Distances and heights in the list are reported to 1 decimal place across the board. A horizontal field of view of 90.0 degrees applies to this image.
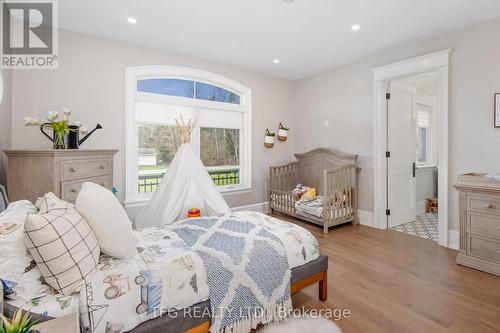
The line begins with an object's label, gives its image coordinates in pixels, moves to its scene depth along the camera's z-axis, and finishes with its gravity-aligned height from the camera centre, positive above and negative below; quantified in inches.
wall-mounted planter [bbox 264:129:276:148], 182.5 +19.1
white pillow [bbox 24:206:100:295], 42.7 -15.0
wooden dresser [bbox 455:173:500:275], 93.0 -22.3
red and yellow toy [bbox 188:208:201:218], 116.0 -22.2
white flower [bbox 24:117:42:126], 87.2 +15.6
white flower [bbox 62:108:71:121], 97.0 +20.9
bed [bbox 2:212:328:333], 45.3 -25.3
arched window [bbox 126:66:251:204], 135.3 +25.6
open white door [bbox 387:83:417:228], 149.9 +6.7
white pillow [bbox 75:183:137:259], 55.5 -12.4
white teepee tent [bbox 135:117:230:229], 114.6 -13.5
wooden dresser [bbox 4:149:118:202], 83.9 -2.6
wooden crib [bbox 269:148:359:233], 143.4 -12.2
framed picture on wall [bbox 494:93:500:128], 104.3 +22.8
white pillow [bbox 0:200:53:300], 42.0 -17.4
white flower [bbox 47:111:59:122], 90.1 +18.2
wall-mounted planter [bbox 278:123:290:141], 189.5 +24.4
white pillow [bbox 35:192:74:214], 52.4 -8.5
